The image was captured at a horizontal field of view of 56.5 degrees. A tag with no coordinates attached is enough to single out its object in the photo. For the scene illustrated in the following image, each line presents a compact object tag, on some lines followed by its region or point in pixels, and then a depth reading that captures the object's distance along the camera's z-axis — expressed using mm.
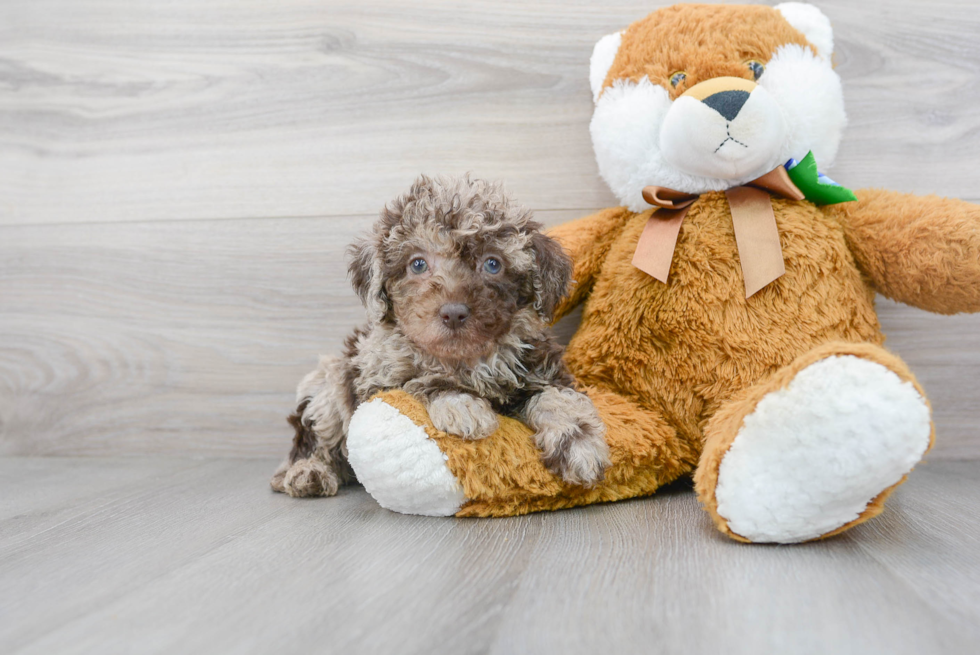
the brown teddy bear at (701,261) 600
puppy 591
